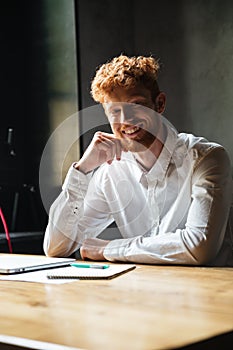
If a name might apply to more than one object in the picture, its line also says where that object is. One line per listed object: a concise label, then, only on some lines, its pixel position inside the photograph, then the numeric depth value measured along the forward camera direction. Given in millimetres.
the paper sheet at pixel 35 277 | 1614
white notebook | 1650
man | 2061
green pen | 1819
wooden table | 1000
